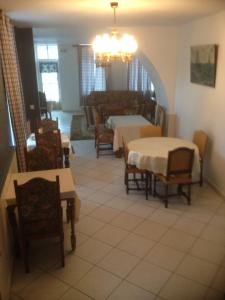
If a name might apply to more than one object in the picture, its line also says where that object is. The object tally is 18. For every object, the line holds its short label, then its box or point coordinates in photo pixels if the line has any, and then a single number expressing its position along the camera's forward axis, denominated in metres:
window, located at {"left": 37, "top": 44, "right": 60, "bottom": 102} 11.46
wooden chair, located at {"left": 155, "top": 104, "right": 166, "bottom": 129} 6.47
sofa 8.88
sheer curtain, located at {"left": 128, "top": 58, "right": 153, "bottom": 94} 10.56
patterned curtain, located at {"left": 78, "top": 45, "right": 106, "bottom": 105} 10.65
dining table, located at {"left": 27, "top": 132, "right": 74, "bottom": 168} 4.81
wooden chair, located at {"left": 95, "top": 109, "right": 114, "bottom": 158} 6.23
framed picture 4.36
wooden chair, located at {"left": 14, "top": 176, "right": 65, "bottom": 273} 2.59
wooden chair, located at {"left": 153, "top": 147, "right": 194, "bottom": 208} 3.83
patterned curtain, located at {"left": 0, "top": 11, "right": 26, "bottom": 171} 3.78
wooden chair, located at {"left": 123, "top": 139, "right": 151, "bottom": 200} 4.38
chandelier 3.94
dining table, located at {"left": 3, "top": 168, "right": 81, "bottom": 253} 2.85
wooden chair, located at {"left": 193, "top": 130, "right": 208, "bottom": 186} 4.55
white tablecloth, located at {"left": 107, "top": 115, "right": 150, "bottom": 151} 6.07
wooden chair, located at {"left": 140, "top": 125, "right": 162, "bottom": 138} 5.29
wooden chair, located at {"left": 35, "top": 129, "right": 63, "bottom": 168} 4.58
